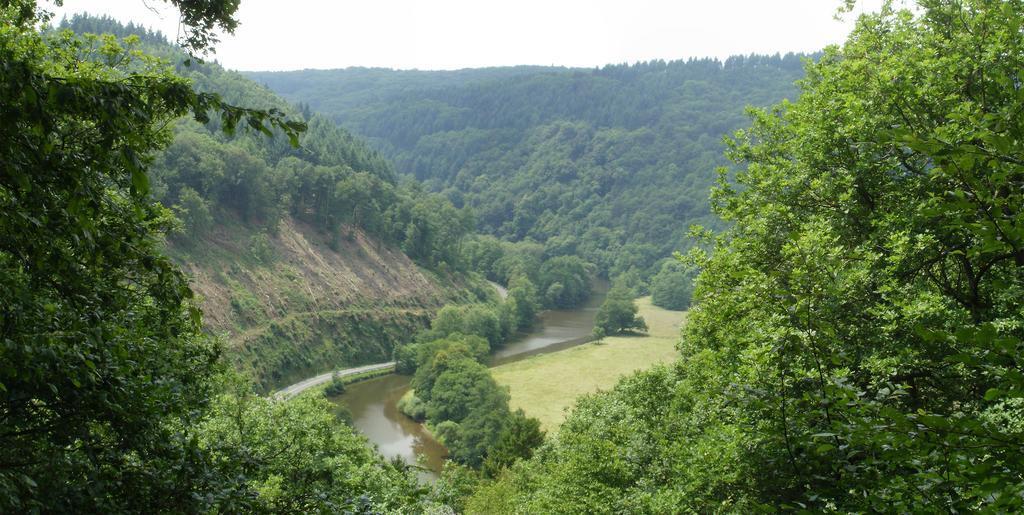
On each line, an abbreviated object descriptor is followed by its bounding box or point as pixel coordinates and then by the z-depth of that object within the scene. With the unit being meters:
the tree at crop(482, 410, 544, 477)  45.06
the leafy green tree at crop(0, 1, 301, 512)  4.80
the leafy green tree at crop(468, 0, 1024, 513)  4.61
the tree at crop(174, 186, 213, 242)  79.06
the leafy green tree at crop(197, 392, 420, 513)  21.12
